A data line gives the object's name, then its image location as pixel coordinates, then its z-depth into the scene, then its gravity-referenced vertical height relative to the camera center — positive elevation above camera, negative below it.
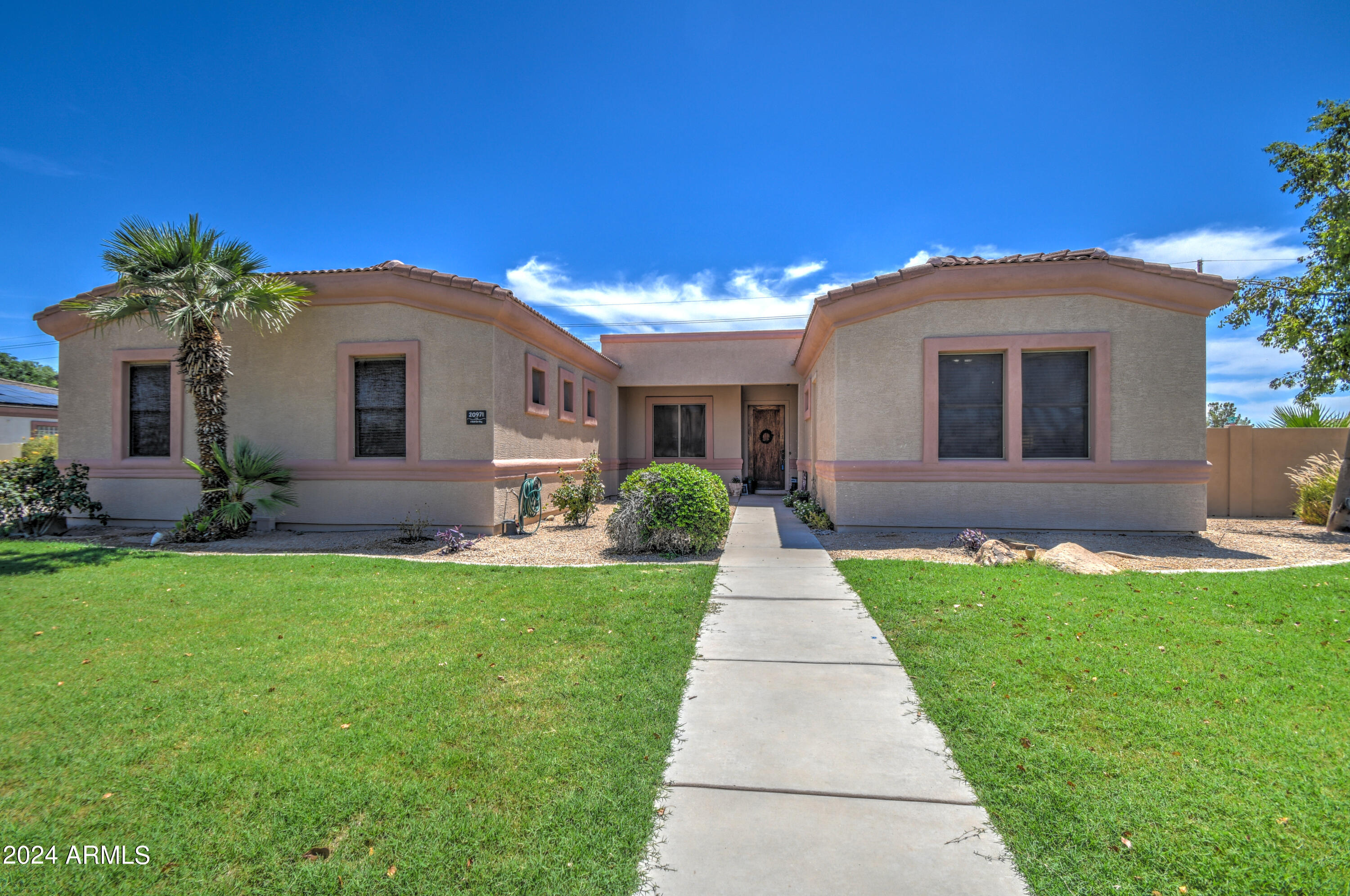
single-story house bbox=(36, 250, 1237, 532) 8.84 +0.81
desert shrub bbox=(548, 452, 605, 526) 10.64 -0.90
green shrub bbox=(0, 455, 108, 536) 9.60 -0.82
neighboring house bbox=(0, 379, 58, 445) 18.27 +0.98
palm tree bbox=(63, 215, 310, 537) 8.57 +2.26
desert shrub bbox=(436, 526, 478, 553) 8.35 -1.34
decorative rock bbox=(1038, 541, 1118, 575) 6.59 -1.27
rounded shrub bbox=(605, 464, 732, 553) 7.78 -0.91
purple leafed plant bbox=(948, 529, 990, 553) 7.77 -1.18
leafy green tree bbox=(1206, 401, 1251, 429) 31.06 +2.15
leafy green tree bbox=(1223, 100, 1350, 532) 9.69 +2.94
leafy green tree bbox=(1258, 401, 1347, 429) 11.75 +0.67
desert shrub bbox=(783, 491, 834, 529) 10.15 -1.17
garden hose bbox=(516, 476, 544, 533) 9.97 -0.92
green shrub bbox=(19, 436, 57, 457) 13.84 -0.05
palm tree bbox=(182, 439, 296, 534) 9.21 -0.57
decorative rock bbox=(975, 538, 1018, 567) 6.98 -1.27
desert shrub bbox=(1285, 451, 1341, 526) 10.45 -0.62
